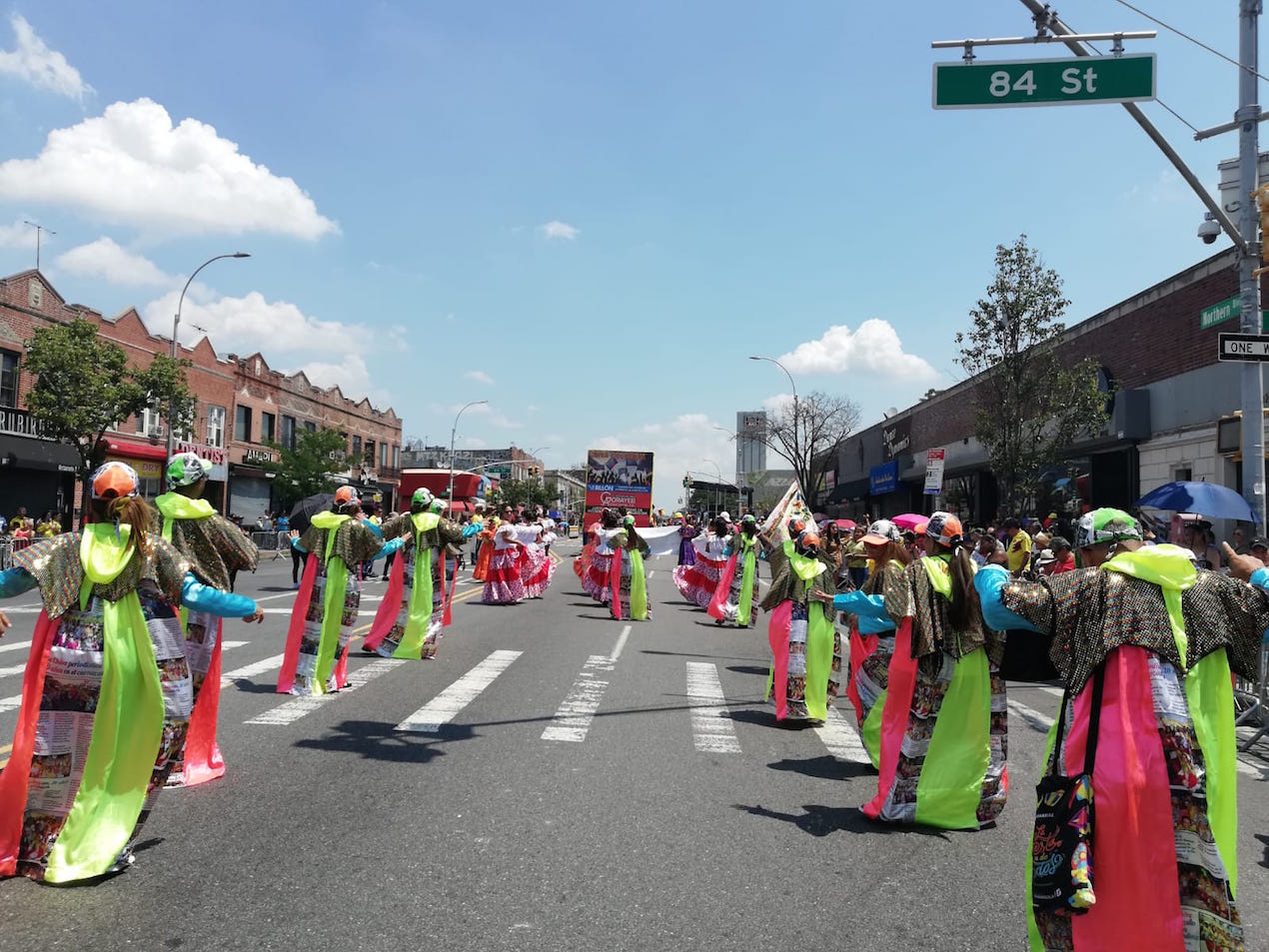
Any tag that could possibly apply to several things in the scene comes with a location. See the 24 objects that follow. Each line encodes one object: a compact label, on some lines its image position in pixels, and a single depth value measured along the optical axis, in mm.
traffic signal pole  10406
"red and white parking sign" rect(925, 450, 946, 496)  18578
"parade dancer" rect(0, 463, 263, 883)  4250
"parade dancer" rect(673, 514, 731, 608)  19500
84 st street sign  8906
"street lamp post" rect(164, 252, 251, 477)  29255
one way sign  9758
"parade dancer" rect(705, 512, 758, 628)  16969
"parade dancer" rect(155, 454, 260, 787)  5258
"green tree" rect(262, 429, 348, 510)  42406
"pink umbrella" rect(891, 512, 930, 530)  6945
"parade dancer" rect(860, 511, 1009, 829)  5332
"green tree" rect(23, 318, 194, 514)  27656
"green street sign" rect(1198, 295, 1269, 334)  10383
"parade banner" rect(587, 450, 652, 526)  36531
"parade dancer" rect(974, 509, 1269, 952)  3285
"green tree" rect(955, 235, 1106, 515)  19656
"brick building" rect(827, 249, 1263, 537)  18953
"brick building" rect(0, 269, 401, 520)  31047
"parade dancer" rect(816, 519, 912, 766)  6918
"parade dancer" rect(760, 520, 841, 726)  8219
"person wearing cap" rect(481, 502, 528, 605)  19250
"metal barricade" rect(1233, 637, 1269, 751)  7801
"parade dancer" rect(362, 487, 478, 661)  10953
